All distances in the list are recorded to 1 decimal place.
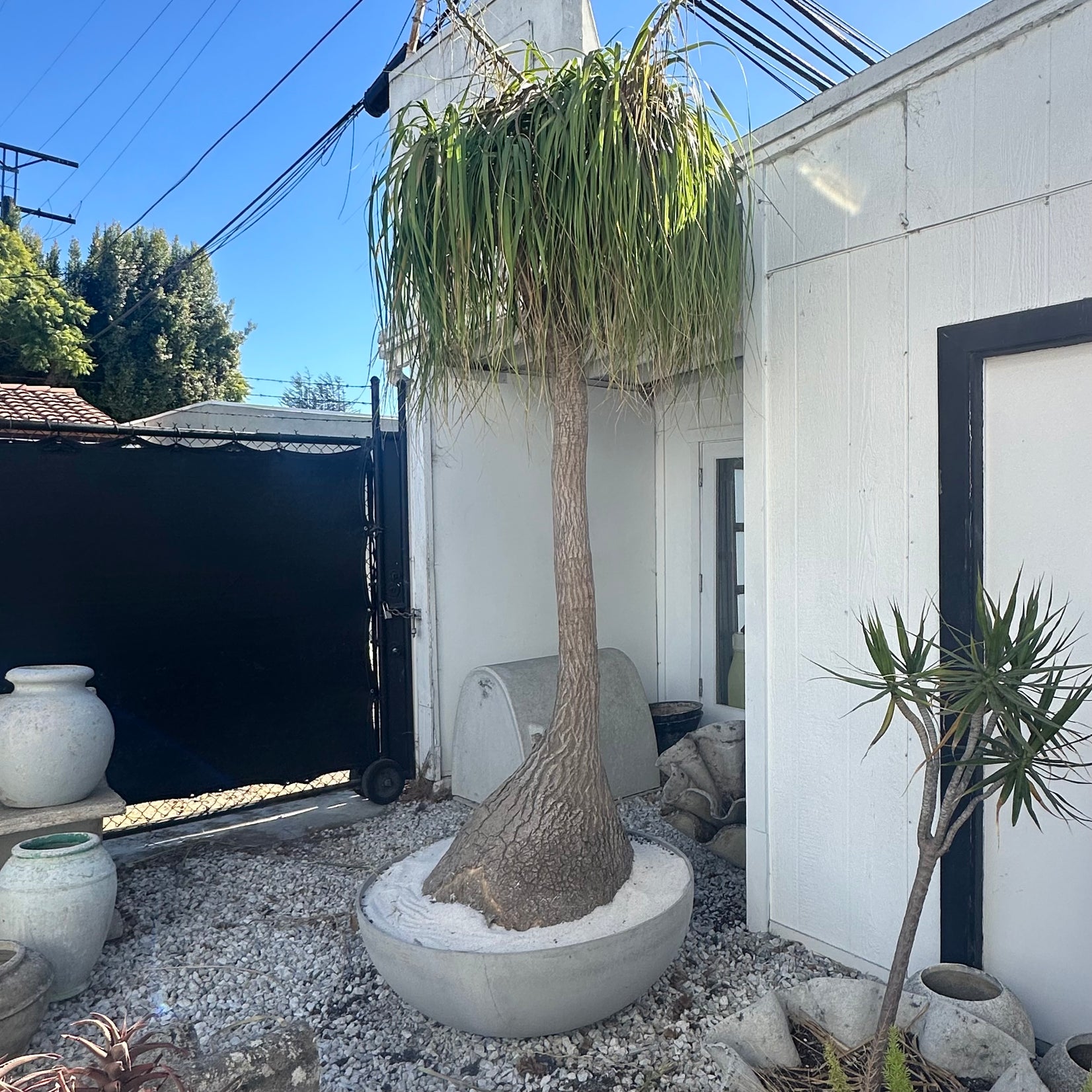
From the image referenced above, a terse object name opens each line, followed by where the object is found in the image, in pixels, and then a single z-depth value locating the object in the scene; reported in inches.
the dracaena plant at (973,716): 62.4
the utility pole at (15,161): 605.6
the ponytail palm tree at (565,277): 88.6
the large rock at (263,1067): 50.7
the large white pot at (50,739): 115.0
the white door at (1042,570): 83.9
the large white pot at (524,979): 85.0
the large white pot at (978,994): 74.9
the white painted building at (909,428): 84.5
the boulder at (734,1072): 62.6
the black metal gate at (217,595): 146.3
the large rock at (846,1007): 72.8
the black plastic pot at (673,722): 189.6
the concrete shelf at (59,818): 114.0
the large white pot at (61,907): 102.4
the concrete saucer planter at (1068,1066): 64.1
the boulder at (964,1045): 67.4
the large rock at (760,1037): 68.4
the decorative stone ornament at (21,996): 88.0
